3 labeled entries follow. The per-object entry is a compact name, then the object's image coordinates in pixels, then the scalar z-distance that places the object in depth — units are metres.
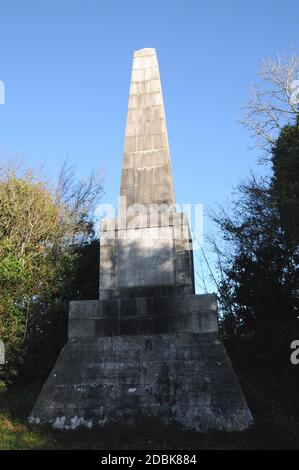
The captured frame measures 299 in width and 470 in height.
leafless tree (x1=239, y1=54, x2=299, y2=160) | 17.03
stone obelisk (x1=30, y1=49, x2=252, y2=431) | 9.33
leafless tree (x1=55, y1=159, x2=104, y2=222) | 21.03
